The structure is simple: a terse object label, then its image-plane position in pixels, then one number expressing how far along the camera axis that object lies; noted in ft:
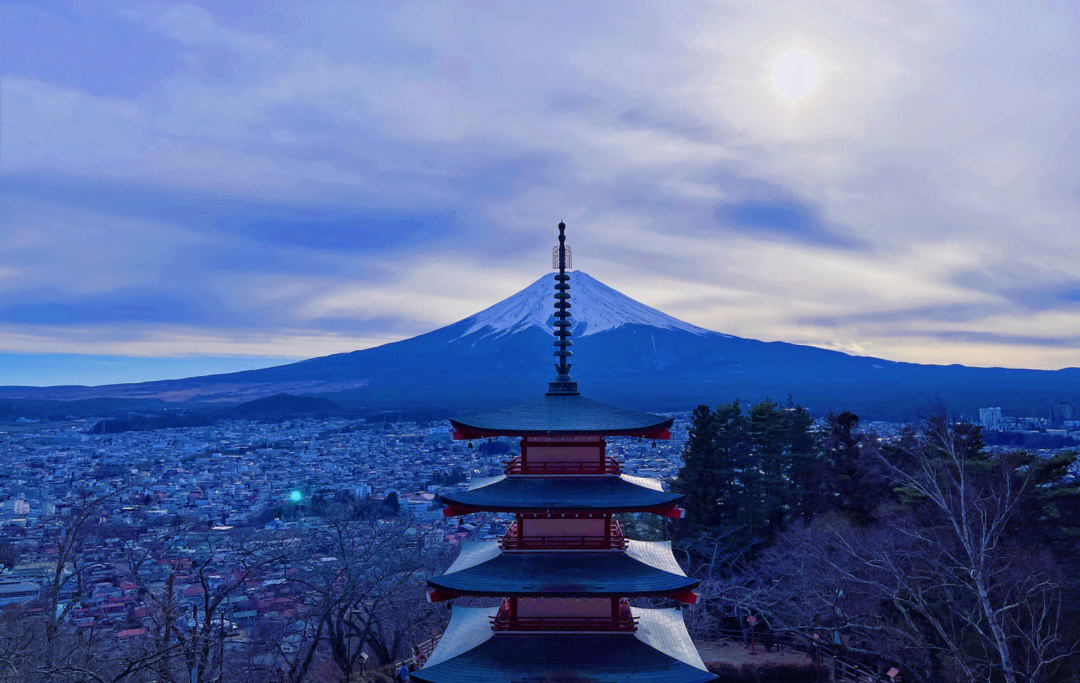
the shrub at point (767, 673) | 100.12
